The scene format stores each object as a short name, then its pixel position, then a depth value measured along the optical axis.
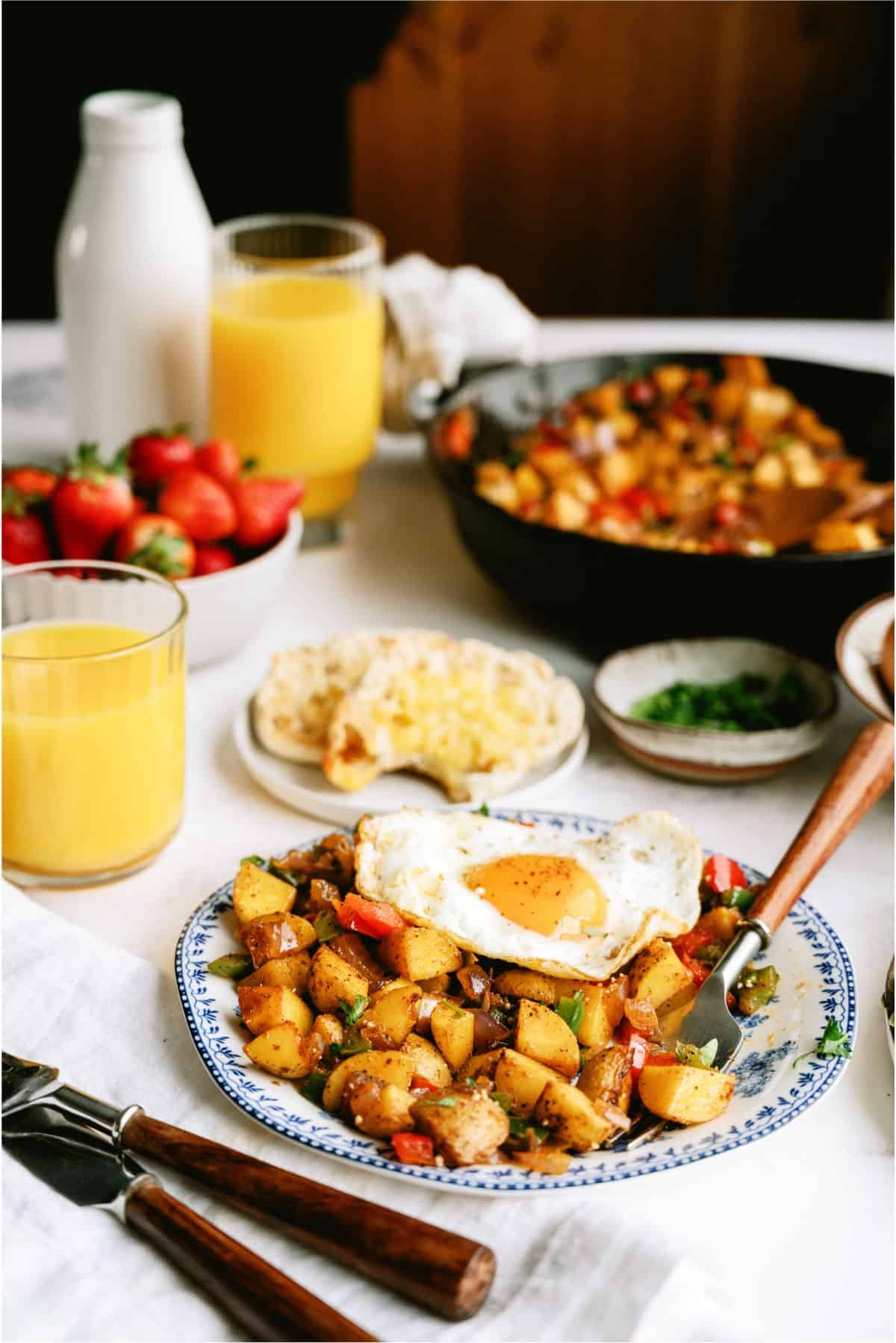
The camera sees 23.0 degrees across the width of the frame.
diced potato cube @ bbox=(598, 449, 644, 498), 1.10
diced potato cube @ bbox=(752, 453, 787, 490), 1.10
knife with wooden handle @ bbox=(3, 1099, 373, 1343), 0.63
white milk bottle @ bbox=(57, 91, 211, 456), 1.10
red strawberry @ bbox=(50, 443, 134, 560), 0.94
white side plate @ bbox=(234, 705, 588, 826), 0.87
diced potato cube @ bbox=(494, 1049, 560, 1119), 0.69
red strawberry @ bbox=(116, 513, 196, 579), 0.93
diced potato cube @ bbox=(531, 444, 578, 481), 1.10
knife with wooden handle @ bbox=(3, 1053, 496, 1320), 0.64
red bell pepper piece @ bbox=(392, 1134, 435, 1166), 0.66
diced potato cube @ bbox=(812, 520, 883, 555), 0.99
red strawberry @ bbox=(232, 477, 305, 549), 0.99
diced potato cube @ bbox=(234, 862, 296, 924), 0.76
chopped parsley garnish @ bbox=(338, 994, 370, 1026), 0.72
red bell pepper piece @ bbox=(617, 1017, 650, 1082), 0.71
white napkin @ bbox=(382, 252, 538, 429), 1.18
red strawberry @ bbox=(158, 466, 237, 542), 0.97
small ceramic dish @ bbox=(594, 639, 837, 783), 0.88
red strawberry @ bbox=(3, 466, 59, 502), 0.97
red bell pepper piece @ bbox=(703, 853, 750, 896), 0.78
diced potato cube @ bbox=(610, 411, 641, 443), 1.14
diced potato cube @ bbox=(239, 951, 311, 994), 0.73
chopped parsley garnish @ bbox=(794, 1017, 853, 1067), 0.71
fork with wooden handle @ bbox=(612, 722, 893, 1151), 0.73
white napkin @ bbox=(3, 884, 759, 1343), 0.64
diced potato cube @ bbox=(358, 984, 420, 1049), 0.71
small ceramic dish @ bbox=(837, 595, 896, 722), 0.87
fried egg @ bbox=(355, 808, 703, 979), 0.74
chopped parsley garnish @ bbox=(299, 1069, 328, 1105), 0.70
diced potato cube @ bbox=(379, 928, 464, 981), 0.73
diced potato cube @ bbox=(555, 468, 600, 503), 1.08
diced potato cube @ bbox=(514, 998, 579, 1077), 0.71
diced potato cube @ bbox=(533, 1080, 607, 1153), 0.67
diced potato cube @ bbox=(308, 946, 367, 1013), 0.72
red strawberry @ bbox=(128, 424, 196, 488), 1.00
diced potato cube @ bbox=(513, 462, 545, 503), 1.08
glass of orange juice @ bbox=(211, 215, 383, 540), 1.11
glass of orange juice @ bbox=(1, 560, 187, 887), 0.79
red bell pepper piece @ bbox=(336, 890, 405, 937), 0.74
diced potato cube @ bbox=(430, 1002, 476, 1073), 0.71
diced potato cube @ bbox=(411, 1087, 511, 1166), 0.67
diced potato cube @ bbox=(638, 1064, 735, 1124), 0.68
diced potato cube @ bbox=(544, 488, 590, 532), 1.04
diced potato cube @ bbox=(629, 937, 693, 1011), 0.73
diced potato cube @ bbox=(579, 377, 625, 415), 1.15
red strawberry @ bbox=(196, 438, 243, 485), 1.00
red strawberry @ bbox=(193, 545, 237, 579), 0.97
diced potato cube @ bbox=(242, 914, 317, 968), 0.74
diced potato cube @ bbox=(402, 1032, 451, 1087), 0.70
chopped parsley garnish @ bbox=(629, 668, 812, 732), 0.91
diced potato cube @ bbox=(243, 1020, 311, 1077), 0.70
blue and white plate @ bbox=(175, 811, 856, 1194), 0.66
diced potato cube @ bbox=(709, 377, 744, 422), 1.15
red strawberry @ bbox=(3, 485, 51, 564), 0.95
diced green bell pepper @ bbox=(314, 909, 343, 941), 0.75
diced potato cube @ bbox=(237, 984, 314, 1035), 0.71
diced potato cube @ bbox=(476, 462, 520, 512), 1.05
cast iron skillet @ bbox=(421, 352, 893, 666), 0.92
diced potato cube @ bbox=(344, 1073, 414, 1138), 0.67
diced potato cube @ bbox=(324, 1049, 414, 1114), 0.69
